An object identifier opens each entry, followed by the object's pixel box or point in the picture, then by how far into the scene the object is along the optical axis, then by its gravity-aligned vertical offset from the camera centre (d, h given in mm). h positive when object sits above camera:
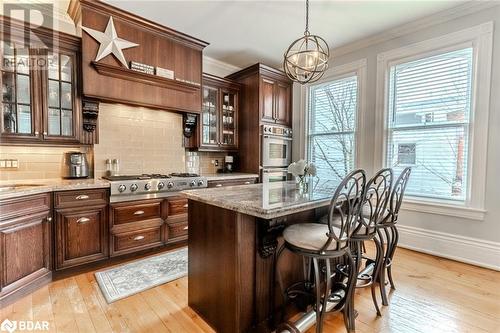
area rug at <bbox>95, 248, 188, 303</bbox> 2127 -1215
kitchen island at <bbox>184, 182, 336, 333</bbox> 1480 -660
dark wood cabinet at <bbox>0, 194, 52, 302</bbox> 1893 -771
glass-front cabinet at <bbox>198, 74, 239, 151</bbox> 3920 +716
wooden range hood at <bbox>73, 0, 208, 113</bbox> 2664 +1190
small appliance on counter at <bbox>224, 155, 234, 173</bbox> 4371 -122
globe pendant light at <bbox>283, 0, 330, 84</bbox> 2020 +828
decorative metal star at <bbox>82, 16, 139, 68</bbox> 2681 +1312
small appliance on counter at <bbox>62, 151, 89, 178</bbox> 2770 -125
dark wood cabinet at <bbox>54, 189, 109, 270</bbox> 2312 -739
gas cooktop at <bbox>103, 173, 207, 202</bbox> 2621 -357
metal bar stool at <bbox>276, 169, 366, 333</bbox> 1384 -533
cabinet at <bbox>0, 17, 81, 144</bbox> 2365 +693
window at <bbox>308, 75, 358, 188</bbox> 3871 +548
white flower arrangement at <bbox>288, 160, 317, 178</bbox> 2182 -108
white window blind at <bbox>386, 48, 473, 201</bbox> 2848 +476
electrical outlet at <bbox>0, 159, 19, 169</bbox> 2473 -110
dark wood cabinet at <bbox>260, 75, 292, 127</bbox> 4160 +1032
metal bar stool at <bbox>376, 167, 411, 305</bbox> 1944 -565
